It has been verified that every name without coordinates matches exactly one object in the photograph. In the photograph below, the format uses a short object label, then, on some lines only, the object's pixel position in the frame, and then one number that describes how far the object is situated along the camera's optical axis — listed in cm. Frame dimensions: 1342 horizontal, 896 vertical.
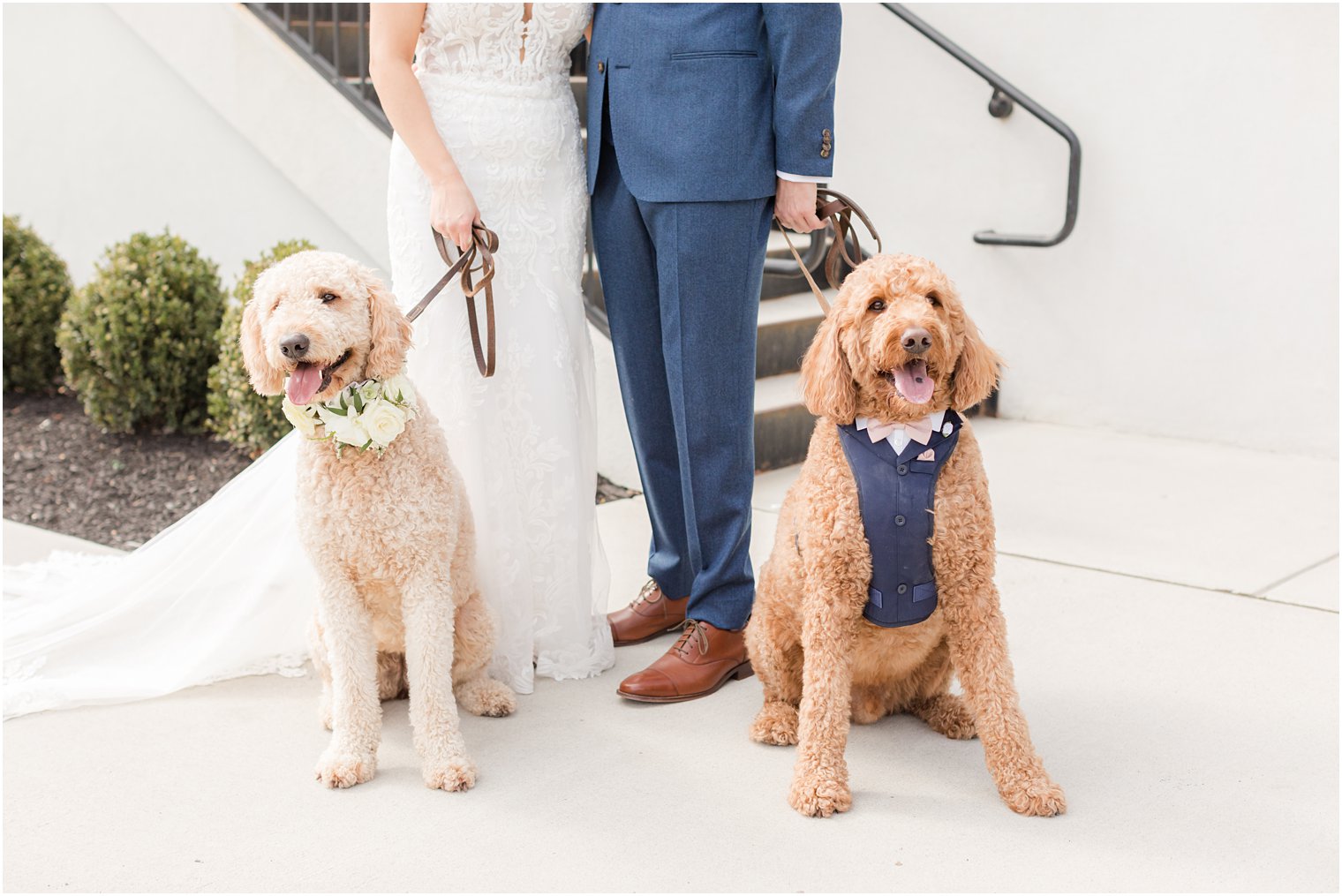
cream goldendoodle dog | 246
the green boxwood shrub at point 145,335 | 495
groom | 279
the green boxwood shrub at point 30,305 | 566
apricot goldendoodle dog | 234
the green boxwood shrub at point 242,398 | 463
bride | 289
